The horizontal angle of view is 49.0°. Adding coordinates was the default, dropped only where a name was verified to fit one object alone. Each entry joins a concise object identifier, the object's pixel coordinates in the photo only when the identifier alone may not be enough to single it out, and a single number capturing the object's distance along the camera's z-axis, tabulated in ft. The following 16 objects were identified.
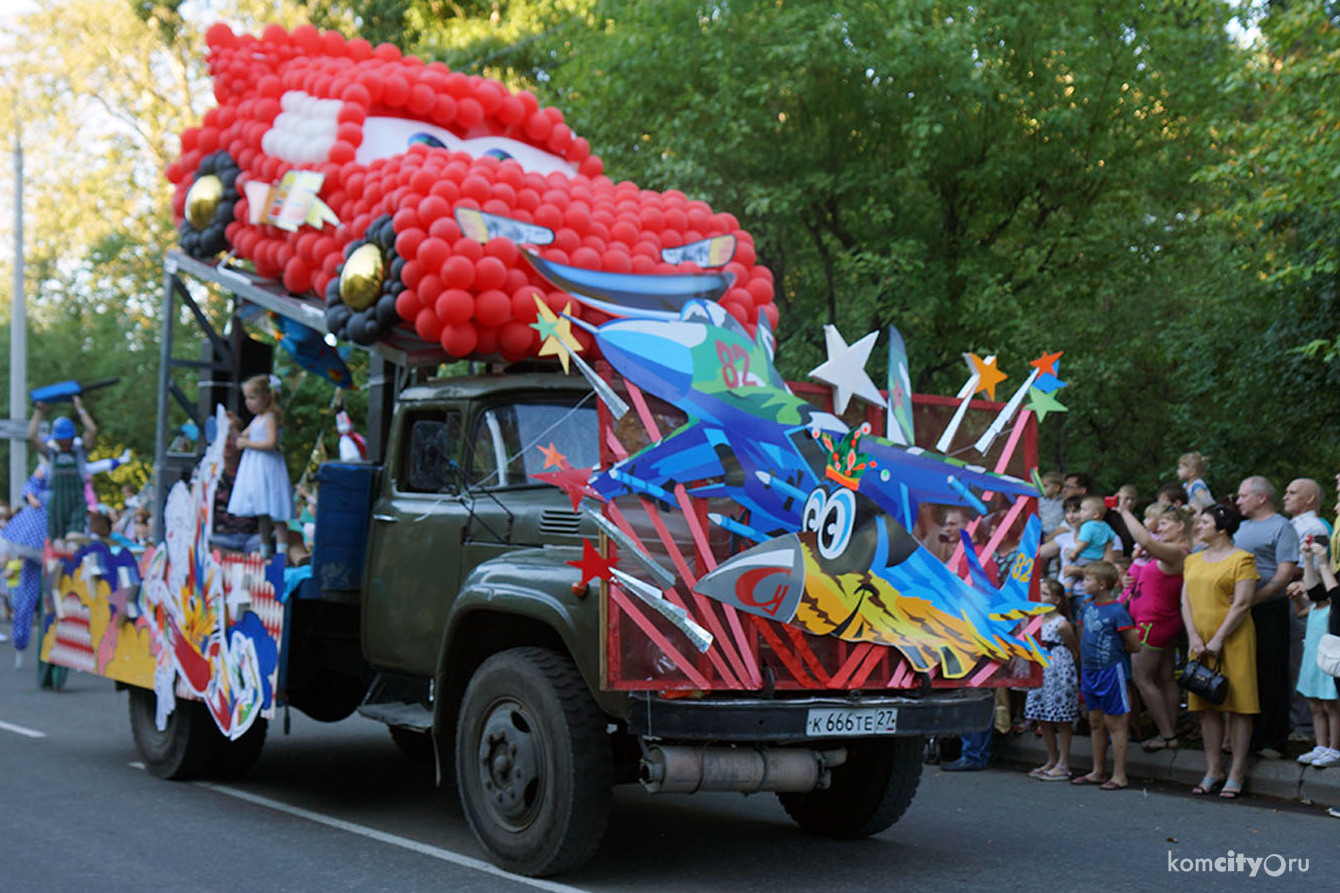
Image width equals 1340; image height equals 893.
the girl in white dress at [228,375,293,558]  28.60
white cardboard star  21.68
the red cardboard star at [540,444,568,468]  20.02
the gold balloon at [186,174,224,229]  31.68
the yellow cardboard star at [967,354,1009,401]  23.00
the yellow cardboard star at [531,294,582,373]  20.12
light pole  87.45
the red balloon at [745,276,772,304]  28.94
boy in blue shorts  30.58
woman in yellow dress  29.45
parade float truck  19.77
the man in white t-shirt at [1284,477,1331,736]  31.60
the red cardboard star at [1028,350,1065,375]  22.43
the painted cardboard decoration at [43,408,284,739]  26.61
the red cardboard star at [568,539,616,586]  19.26
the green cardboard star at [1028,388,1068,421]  22.79
